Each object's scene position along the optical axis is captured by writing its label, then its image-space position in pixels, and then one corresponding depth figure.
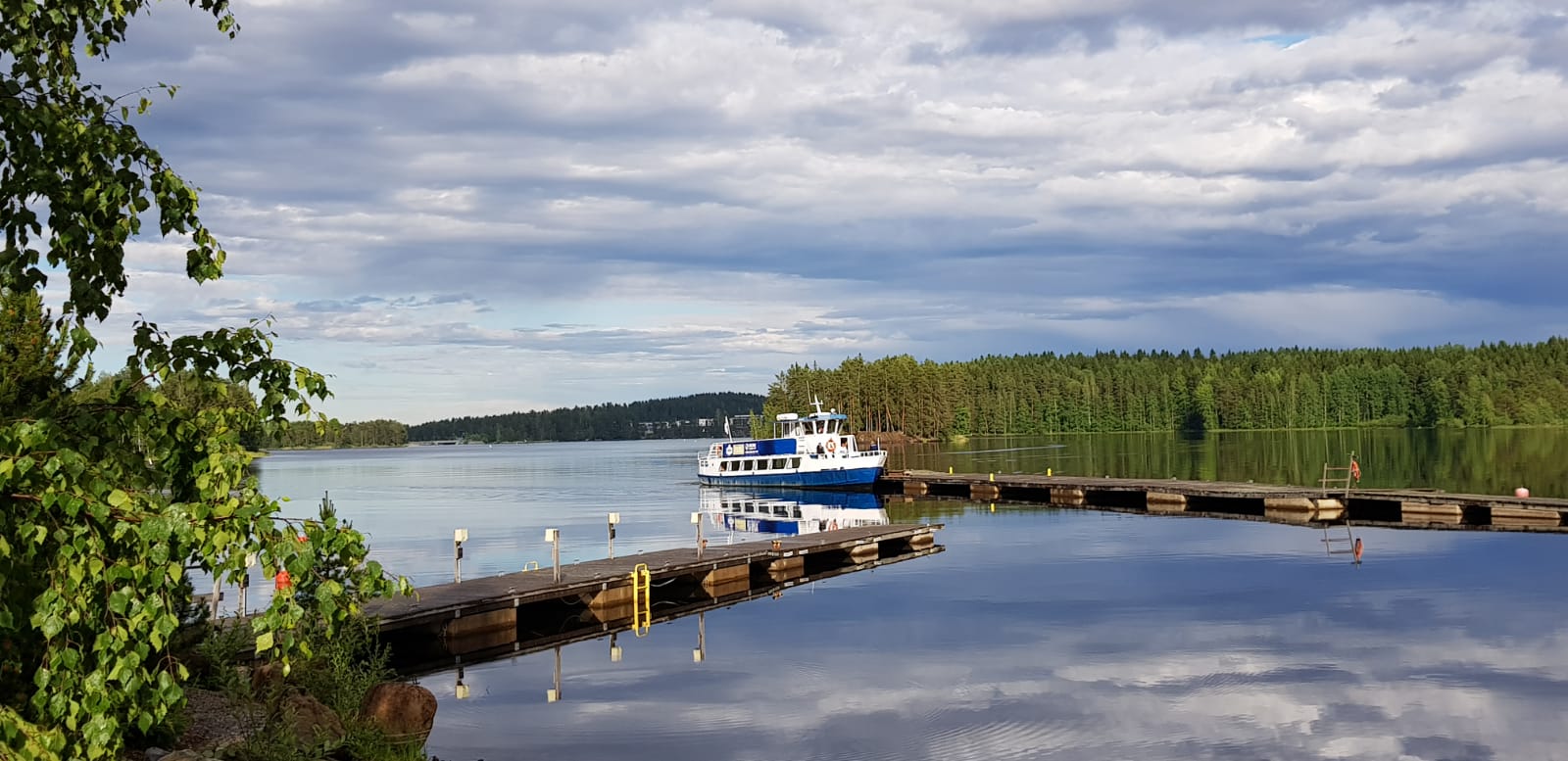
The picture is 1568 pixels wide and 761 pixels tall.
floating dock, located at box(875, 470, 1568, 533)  49.78
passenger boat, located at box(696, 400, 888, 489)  84.38
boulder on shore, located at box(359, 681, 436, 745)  16.77
